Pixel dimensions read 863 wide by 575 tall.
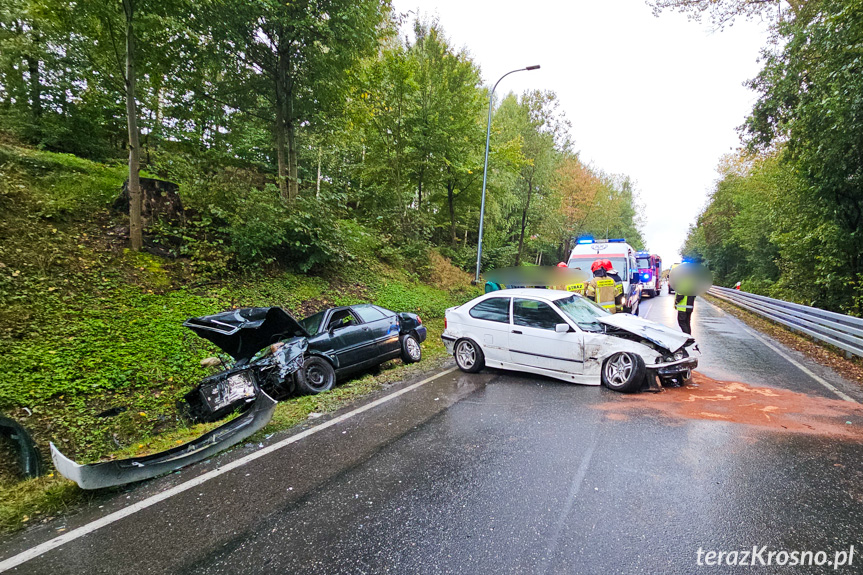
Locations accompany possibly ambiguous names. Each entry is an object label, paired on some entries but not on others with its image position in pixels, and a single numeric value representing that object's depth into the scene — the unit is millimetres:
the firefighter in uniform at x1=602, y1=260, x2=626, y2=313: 11117
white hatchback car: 5133
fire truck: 21181
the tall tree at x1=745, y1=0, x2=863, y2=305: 7023
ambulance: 13289
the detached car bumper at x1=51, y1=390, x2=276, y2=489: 2910
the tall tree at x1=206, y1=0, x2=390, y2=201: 8117
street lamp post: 14133
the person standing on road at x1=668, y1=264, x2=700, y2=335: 8336
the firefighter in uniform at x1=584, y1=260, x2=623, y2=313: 9914
